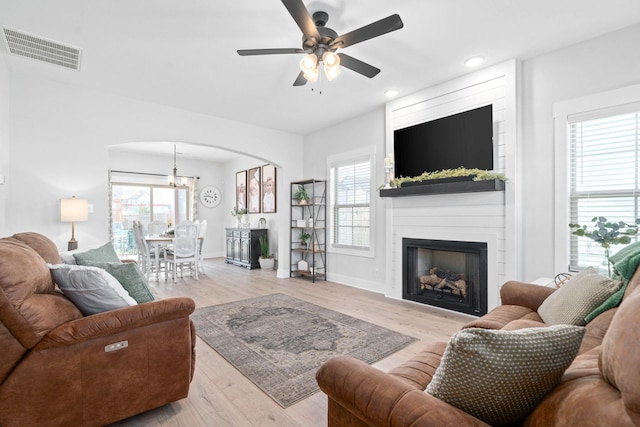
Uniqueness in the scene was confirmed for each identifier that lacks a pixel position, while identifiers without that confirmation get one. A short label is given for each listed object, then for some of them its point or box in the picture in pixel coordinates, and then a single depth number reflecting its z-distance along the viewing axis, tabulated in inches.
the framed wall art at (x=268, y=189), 291.6
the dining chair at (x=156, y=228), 239.3
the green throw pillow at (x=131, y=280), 78.7
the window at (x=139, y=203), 304.8
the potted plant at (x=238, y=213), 316.5
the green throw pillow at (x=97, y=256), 91.4
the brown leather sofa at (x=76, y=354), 57.5
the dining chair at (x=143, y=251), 217.2
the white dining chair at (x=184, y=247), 218.7
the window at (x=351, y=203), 197.9
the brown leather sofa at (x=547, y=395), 25.3
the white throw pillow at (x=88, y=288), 67.0
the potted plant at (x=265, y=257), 273.3
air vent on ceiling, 112.5
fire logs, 148.9
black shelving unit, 225.9
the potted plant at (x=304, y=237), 239.0
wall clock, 347.6
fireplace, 140.0
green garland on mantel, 131.3
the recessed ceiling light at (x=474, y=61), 129.0
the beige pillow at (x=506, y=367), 31.9
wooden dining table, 217.5
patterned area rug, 88.4
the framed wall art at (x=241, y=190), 331.3
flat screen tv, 137.7
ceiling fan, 85.3
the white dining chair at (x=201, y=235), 244.2
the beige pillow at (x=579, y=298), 68.7
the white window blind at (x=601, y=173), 106.4
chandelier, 269.9
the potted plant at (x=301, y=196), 234.0
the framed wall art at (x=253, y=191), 311.4
